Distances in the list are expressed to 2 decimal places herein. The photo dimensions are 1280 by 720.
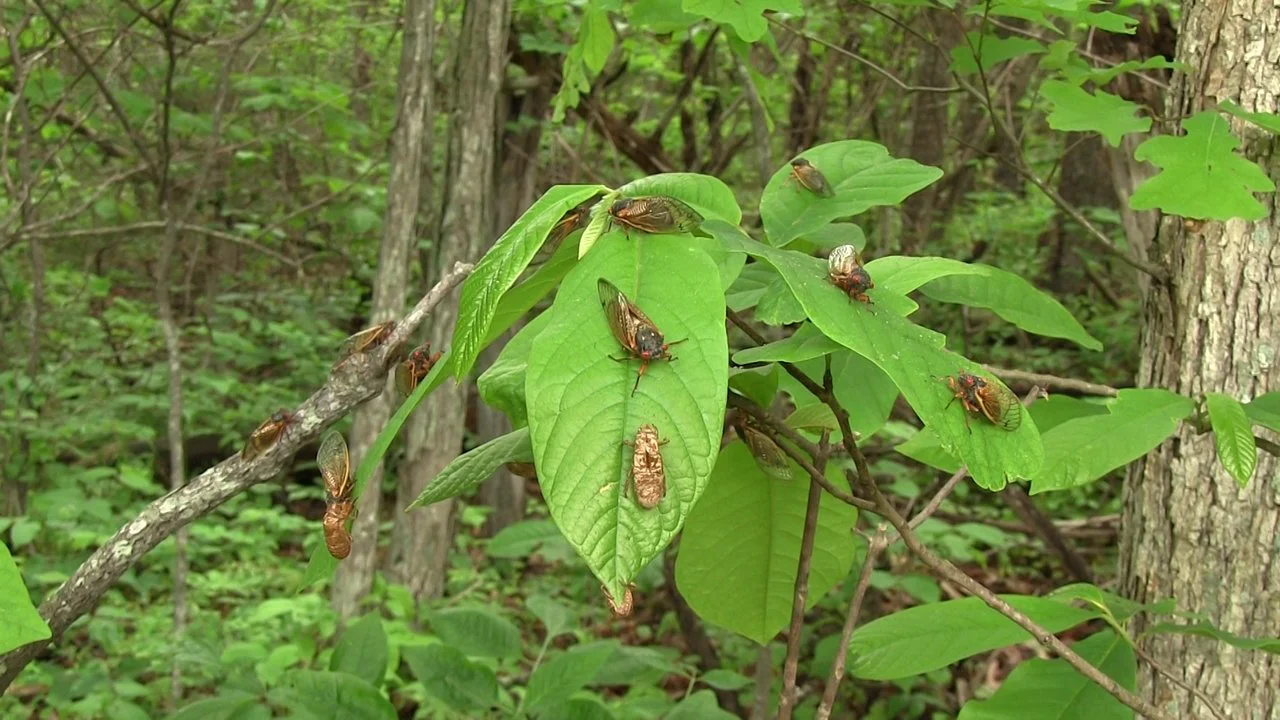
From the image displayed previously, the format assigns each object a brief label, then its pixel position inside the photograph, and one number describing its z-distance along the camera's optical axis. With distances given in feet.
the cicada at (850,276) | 2.65
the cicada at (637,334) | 2.22
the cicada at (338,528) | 3.17
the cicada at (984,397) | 2.64
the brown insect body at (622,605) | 2.17
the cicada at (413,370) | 3.24
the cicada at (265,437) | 3.10
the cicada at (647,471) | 2.19
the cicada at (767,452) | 3.33
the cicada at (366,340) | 3.13
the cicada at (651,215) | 2.52
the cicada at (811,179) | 3.43
